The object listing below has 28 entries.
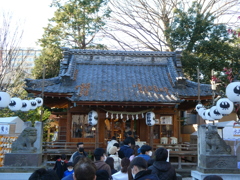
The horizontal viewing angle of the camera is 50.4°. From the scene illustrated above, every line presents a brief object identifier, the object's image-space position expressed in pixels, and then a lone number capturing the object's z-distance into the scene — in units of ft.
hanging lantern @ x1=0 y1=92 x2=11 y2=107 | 27.54
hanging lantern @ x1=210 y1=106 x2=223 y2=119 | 28.37
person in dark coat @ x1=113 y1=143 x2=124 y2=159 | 22.39
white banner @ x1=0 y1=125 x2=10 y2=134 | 31.19
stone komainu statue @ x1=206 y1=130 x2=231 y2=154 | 23.48
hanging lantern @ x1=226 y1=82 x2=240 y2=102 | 20.99
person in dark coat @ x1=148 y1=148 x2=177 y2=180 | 14.22
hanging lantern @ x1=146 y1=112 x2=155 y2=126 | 43.68
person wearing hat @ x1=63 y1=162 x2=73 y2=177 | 19.52
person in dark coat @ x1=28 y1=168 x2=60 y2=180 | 9.85
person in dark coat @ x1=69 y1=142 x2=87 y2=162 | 22.50
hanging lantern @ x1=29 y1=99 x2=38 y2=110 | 37.98
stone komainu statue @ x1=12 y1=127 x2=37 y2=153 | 25.32
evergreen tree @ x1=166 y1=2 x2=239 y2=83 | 62.64
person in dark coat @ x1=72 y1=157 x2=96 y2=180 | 9.04
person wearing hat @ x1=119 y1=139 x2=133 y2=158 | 22.92
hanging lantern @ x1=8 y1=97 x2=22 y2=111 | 33.04
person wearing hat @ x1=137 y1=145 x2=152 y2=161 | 19.04
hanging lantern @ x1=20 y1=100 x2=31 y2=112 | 36.52
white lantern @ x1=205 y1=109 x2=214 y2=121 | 29.92
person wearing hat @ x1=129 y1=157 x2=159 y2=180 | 11.58
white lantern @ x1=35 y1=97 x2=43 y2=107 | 39.90
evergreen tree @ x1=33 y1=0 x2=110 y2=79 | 75.00
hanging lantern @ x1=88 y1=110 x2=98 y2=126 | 43.60
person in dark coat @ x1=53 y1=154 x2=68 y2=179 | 22.74
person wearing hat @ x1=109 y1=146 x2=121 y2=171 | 21.71
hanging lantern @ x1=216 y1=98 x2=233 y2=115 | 25.38
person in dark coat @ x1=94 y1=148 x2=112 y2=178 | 15.39
